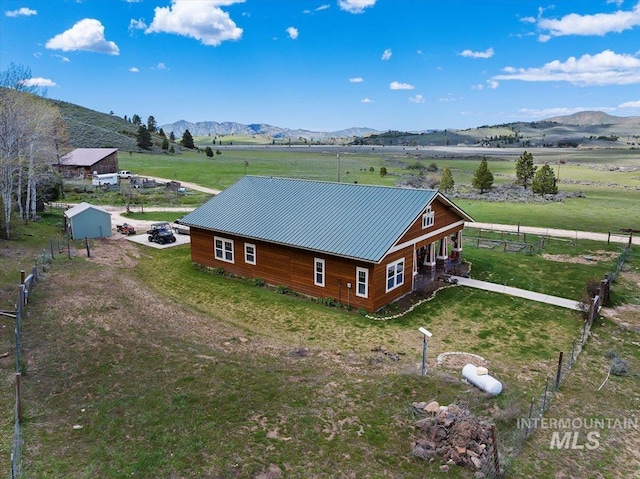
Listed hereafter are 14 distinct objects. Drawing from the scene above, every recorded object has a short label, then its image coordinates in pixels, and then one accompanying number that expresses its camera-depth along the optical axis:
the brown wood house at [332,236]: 22.06
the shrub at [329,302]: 22.67
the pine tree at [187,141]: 162.50
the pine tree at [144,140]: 130.38
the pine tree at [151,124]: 180.88
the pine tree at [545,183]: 66.88
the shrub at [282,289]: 24.66
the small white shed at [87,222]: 34.43
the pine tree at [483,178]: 72.88
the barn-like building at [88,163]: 75.38
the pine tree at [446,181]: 71.12
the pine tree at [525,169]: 79.78
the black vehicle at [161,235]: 35.66
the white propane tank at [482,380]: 13.59
